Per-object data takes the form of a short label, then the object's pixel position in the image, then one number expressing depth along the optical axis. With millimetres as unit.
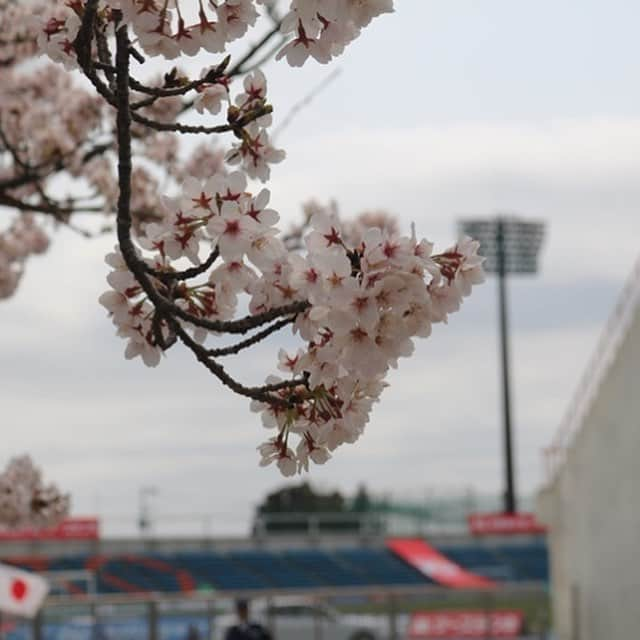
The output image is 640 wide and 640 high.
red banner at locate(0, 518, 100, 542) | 59219
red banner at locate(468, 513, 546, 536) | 60544
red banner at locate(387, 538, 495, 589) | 62969
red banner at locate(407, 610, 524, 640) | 26156
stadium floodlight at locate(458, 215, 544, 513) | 62438
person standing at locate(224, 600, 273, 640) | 16234
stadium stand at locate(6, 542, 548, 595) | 61406
